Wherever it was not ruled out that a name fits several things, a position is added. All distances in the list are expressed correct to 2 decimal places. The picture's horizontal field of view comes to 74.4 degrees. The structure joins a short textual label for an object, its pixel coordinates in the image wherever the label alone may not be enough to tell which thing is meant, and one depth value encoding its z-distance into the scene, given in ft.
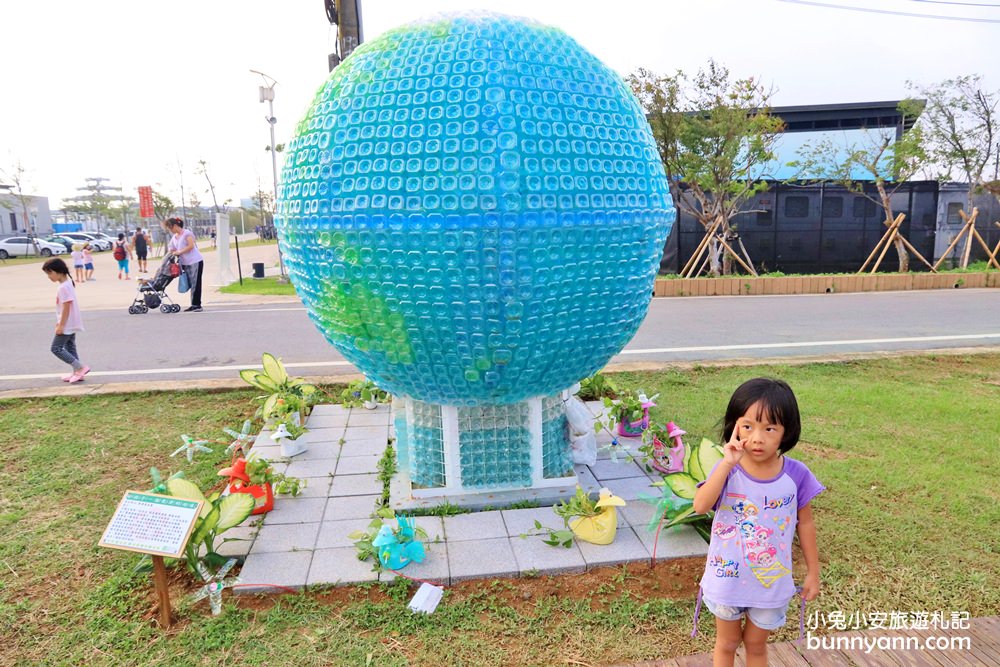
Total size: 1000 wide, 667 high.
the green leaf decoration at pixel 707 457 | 11.78
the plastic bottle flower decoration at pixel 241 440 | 16.03
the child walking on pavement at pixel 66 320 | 22.34
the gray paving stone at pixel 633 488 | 13.73
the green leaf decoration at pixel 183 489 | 10.59
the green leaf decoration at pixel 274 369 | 18.70
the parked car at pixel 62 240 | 117.61
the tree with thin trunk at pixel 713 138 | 46.03
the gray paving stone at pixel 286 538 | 11.68
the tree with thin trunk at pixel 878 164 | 49.70
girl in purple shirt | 7.28
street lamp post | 58.29
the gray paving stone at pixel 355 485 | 13.93
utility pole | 26.58
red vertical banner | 102.17
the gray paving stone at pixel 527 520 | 12.15
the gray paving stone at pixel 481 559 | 10.90
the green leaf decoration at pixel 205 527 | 10.66
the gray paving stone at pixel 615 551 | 11.25
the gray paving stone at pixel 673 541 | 11.44
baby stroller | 38.73
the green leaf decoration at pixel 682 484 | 11.69
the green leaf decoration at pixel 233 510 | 11.05
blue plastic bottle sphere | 9.78
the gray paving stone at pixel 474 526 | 12.01
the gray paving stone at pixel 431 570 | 10.75
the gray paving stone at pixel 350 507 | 12.87
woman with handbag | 37.86
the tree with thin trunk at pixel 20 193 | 123.03
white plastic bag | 13.98
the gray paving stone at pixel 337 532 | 11.82
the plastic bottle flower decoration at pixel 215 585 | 10.11
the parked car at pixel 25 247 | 107.14
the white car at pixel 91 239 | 126.58
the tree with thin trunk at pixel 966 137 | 51.37
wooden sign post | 9.30
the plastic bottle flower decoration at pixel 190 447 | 15.49
